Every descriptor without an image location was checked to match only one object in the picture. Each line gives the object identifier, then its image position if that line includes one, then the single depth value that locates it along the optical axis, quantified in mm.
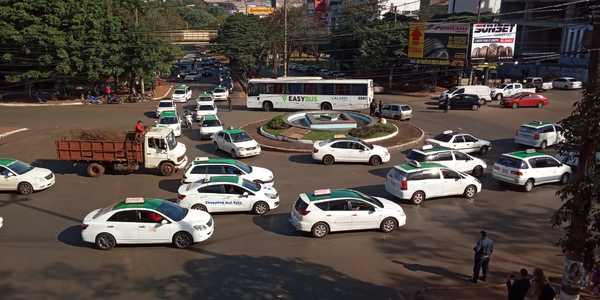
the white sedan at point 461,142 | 26625
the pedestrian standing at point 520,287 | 10297
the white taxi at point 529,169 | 20609
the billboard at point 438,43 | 51469
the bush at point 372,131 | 29516
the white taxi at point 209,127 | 30562
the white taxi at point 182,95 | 49219
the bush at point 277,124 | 31989
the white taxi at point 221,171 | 19688
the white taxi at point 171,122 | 31406
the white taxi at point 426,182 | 18703
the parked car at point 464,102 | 42312
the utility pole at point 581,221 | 8430
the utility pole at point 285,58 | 43750
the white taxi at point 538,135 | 28000
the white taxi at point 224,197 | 17328
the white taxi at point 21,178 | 19906
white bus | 41344
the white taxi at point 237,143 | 25891
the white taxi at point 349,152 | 24734
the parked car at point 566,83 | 56031
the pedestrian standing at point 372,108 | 38575
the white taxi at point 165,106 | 38778
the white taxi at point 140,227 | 14695
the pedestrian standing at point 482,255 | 12422
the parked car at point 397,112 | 37406
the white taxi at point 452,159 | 22266
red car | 43094
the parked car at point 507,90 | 47344
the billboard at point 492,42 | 50375
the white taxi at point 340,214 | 15578
